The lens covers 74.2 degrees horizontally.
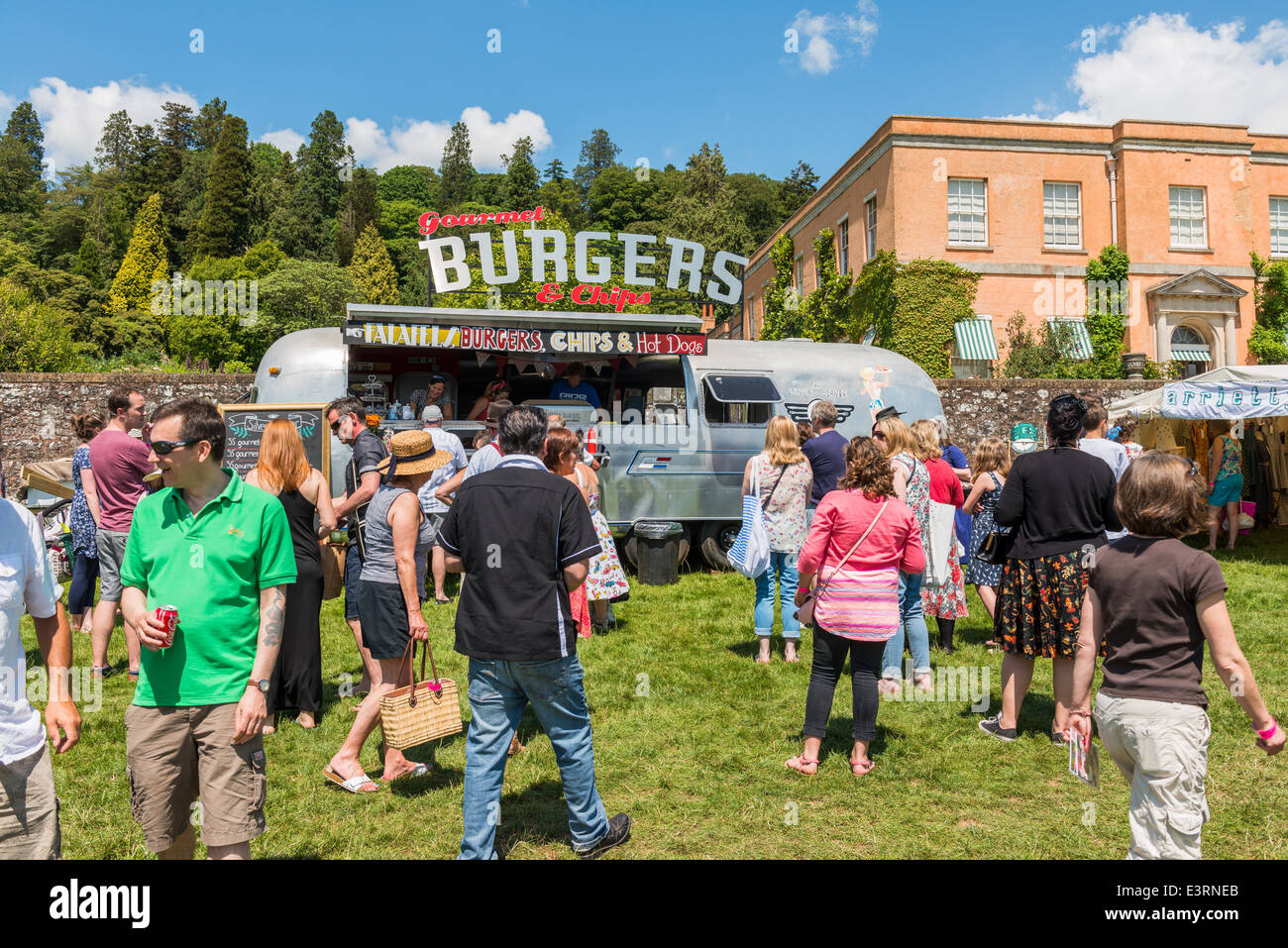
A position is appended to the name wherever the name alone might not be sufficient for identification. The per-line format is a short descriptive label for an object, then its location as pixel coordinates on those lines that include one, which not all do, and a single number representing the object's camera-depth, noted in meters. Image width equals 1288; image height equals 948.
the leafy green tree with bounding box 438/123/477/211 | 85.69
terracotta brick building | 26.03
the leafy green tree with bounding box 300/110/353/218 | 82.56
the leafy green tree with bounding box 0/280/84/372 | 21.93
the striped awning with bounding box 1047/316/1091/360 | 25.80
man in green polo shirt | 2.93
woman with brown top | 2.80
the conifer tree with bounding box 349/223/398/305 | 64.81
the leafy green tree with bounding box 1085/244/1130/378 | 26.42
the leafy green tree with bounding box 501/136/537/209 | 72.12
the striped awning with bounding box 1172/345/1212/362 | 27.52
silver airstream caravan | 10.78
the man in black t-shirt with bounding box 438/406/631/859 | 3.63
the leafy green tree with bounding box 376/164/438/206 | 98.62
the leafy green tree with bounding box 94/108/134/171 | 92.31
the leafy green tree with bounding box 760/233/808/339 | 33.41
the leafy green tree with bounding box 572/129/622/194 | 96.19
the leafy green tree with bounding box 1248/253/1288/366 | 27.02
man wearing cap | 6.82
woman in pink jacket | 4.76
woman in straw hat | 4.65
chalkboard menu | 10.45
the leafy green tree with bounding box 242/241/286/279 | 57.47
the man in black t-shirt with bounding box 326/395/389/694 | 6.02
